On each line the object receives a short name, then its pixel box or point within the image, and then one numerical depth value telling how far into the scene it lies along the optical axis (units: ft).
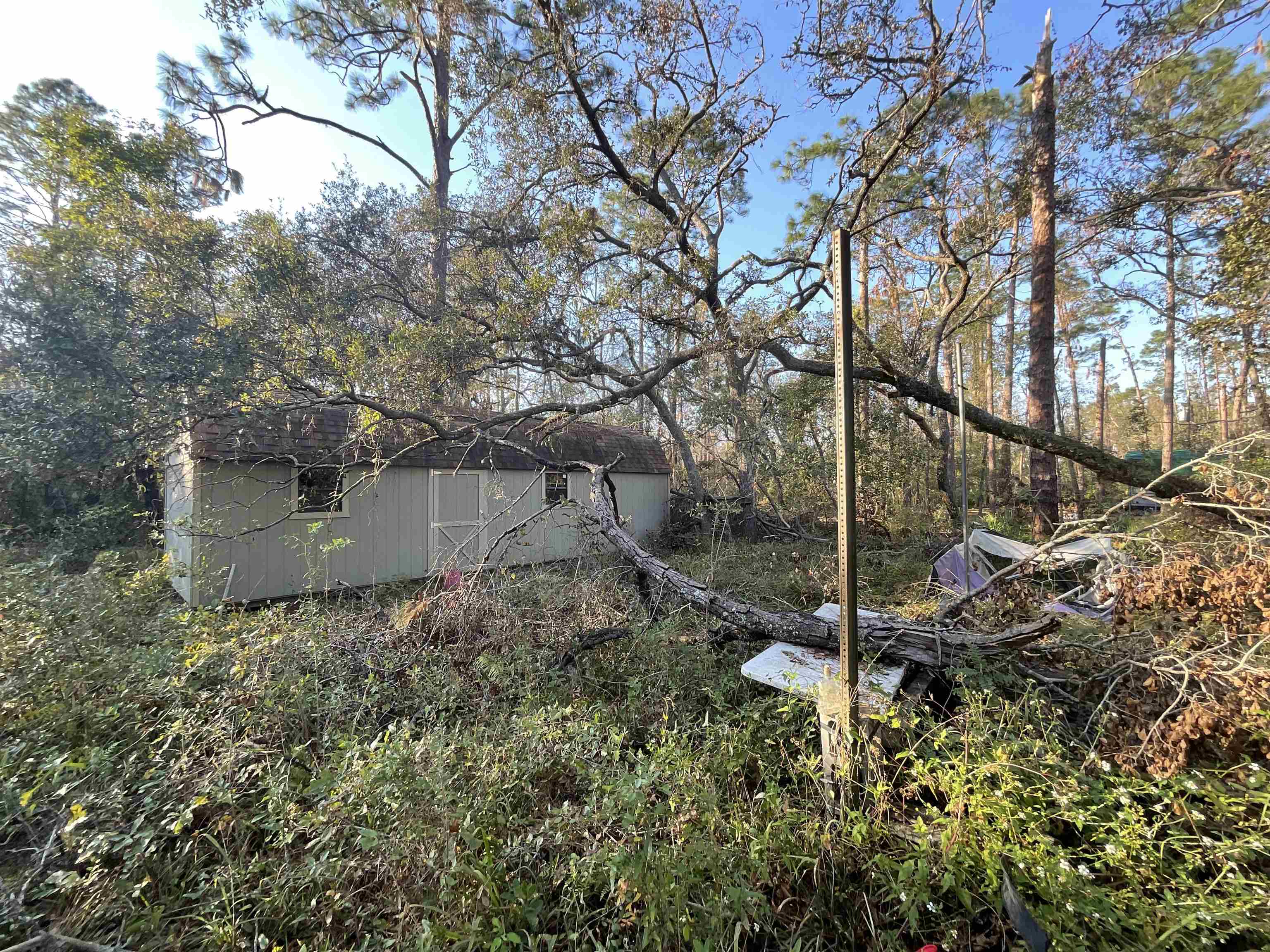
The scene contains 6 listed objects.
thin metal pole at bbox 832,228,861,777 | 7.09
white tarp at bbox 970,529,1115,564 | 18.90
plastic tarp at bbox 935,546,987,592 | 20.48
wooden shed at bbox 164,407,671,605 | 21.02
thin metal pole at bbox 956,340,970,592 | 17.51
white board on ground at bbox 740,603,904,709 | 8.72
